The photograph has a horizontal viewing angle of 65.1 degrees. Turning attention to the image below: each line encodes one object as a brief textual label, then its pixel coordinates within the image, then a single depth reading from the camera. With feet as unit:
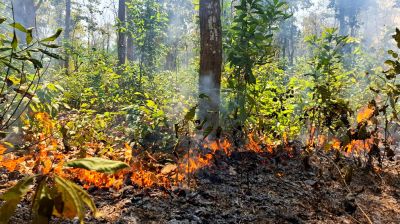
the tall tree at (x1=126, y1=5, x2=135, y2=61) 56.58
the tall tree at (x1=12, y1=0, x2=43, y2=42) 59.31
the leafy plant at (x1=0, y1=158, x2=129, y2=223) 2.56
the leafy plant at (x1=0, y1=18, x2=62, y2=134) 4.49
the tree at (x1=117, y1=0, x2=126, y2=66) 42.29
